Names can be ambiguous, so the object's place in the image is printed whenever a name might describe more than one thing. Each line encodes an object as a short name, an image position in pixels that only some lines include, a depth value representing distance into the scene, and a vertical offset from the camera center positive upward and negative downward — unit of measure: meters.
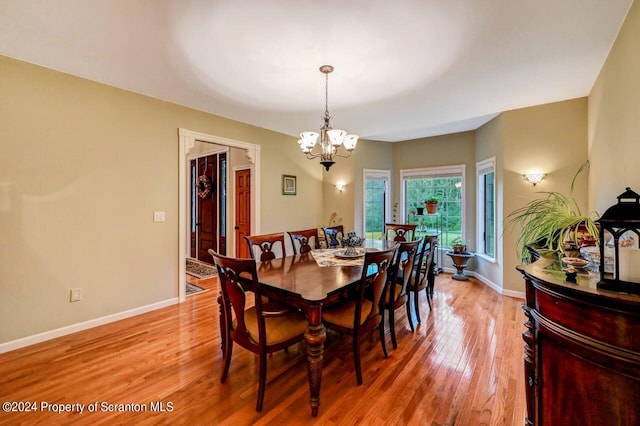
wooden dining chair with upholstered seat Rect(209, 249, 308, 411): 1.74 -0.79
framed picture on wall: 5.05 +0.53
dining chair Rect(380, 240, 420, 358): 2.36 -0.72
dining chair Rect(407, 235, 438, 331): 2.92 -0.71
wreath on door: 6.08 +0.60
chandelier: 2.72 +0.76
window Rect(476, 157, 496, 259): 4.50 +0.09
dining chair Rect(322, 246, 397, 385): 2.00 -0.78
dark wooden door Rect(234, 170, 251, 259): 5.13 +0.06
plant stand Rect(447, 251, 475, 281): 4.73 -0.84
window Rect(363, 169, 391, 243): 5.79 +0.24
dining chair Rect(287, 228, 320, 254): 3.45 -0.32
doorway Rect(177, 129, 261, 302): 3.66 +0.43
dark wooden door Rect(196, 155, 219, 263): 6.00 +0.09
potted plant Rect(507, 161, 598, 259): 1.63 -0.09
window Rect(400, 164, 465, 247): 5.29 +0.32
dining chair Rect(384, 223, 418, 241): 4.36 -0.31
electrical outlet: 2.81 -0.85
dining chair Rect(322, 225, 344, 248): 3.80 -0.34
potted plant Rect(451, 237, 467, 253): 4.88 -0.61
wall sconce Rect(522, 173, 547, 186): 3.70 +0.49
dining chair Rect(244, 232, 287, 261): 2.85 -0.31
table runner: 2.63 -0.48
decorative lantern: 1.01 -0.16
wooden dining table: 1.72 -0.53
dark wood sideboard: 0.95 -0.55
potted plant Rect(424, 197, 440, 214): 5.39 +0.18
